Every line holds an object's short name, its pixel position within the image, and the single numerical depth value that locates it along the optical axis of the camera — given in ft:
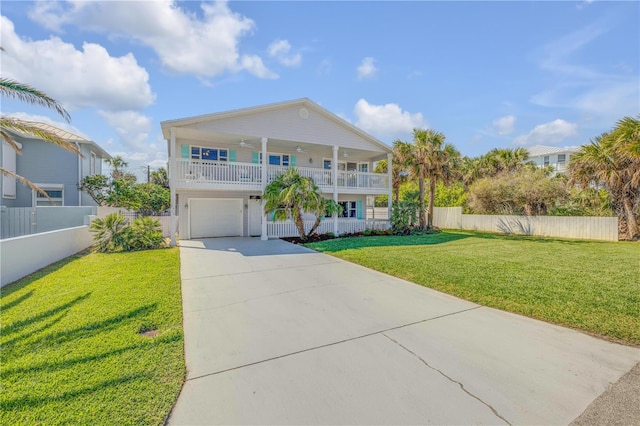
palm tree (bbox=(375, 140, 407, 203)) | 65.10
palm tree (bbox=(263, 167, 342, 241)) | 41.96
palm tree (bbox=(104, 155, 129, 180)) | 113.16
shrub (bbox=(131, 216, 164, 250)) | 37.17
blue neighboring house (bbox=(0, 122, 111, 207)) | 52.54
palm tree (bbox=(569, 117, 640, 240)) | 46.29
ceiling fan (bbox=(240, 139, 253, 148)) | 49.75
